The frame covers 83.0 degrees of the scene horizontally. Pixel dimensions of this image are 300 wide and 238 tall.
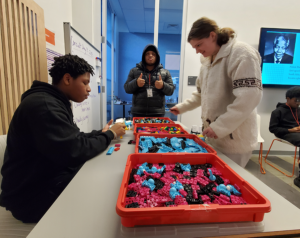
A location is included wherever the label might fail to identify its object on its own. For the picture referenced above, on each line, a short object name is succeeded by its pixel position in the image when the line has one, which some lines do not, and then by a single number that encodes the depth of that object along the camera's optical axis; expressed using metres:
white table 0.44
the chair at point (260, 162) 2.37
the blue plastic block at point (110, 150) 0.95
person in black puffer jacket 1.94
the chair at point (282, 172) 2.30
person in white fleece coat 0.89
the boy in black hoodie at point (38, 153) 0.73
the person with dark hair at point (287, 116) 2.40
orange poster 1.70
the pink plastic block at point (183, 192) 0.57
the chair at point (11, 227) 0.71
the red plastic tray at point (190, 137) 0.97
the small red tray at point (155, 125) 1.44
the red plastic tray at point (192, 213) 0.43
